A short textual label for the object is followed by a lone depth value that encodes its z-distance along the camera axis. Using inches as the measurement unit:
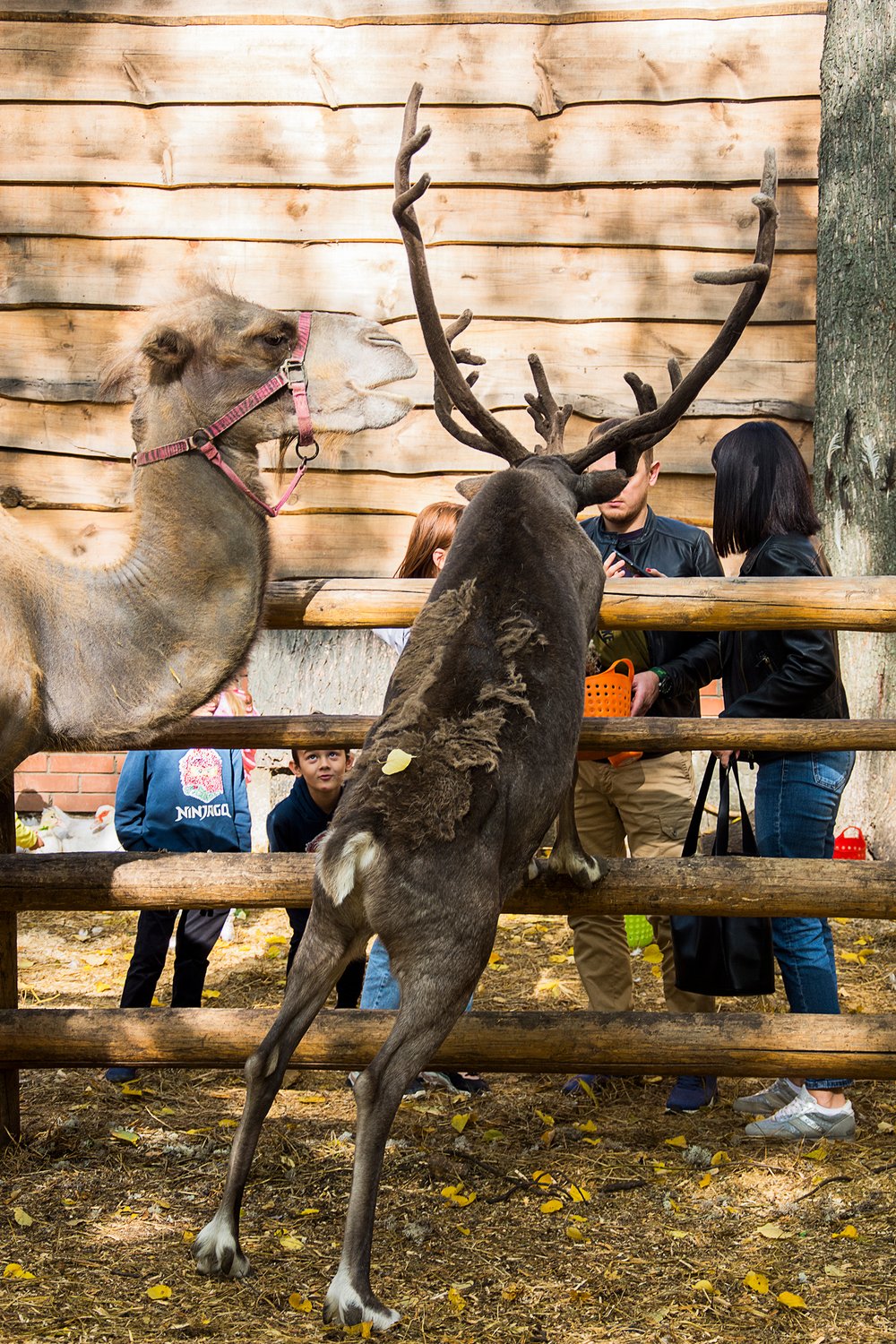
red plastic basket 268.4
